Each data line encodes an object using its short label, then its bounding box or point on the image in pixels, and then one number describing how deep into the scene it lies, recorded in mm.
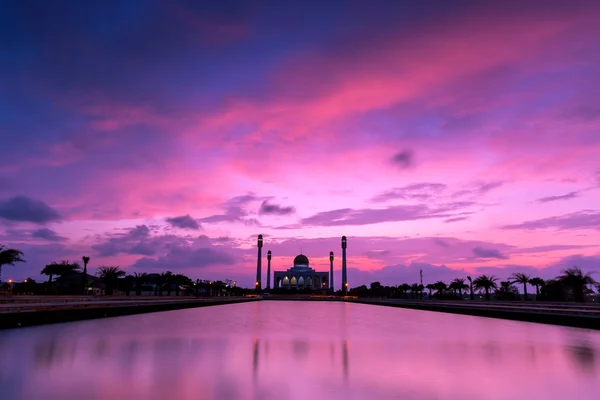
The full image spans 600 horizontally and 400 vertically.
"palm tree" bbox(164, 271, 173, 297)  91750
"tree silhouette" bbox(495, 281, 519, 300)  72156
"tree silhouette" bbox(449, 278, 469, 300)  81912
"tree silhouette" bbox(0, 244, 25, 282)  44688
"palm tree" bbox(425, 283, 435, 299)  97000
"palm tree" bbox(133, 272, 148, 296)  78275
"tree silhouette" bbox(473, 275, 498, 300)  70550
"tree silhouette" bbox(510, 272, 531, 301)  63938
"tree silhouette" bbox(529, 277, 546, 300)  63625
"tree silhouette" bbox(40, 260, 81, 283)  76775
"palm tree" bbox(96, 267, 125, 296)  70000
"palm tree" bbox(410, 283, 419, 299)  100125
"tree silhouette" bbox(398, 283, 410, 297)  107250
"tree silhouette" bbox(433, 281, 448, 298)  93438
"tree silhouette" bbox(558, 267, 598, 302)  48156
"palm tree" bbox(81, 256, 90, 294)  64600
